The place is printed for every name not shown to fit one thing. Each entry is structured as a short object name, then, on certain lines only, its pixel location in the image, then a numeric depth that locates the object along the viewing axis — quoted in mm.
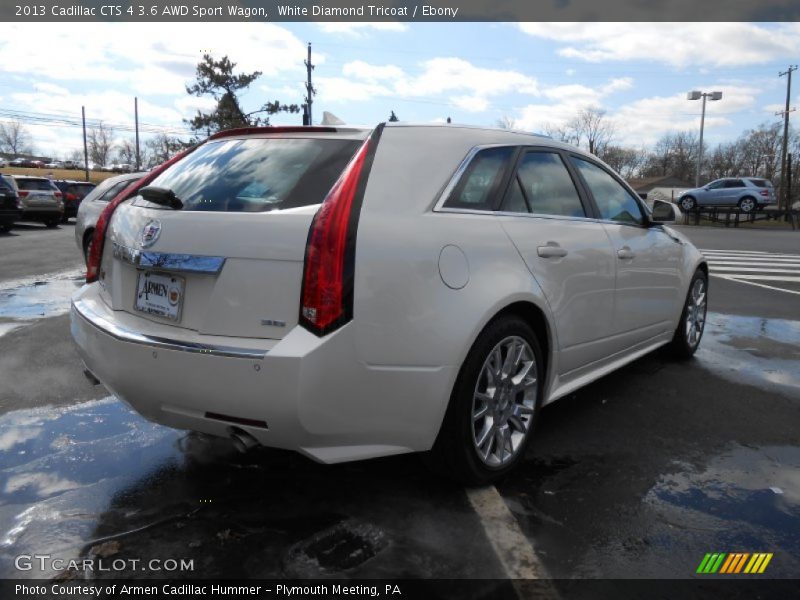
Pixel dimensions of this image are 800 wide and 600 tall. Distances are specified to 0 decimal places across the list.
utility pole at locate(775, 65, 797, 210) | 46719
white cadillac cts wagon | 2441
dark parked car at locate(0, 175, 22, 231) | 18281
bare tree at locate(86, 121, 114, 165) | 118500
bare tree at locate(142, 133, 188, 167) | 44562
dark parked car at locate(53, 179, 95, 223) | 25438
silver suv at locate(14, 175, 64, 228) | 21172
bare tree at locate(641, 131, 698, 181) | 105688
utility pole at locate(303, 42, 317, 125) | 41531
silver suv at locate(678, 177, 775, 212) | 32875
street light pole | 46875
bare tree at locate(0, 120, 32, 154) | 122850
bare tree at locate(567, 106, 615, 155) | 64450
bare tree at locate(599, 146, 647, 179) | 86600
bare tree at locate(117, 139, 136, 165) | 117525
